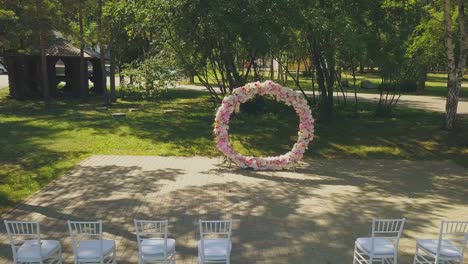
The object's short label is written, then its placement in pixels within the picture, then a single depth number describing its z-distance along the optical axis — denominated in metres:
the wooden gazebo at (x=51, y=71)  27.98
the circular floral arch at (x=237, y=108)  13.16
